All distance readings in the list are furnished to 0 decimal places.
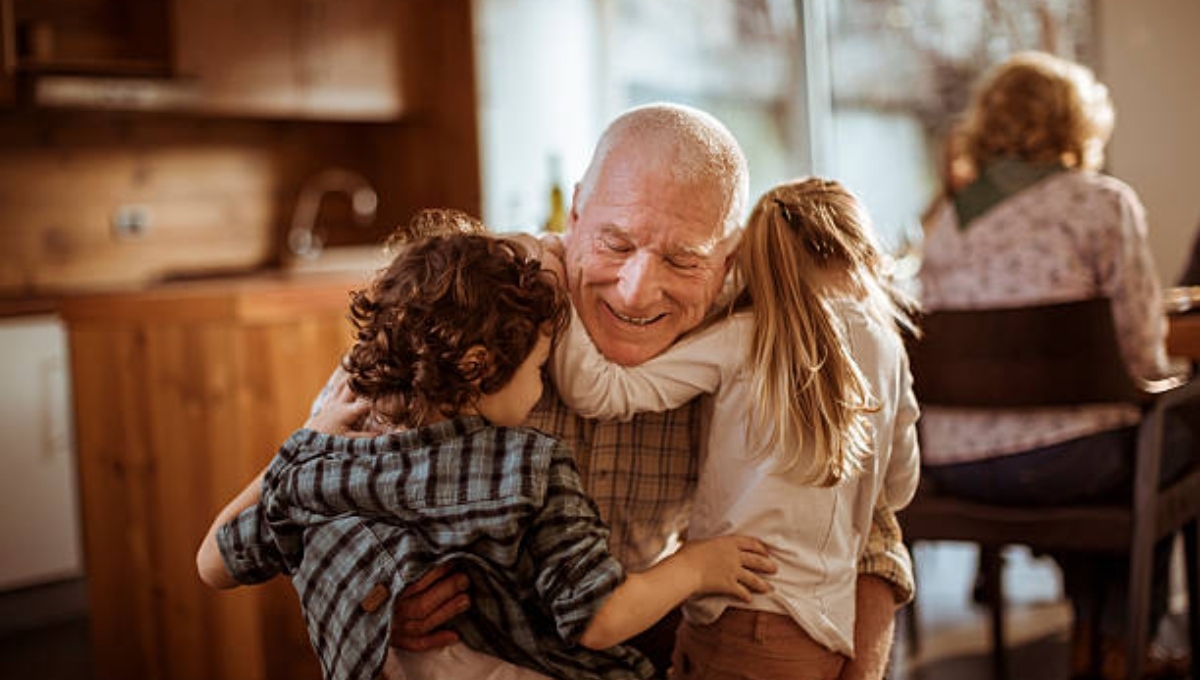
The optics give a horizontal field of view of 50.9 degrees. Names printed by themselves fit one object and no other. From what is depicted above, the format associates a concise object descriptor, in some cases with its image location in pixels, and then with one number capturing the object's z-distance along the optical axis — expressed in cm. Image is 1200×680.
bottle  284
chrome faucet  586
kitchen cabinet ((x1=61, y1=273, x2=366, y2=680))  289
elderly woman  257
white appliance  409
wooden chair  237
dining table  255
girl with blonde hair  145
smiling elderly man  146
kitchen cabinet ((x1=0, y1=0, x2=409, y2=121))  467
